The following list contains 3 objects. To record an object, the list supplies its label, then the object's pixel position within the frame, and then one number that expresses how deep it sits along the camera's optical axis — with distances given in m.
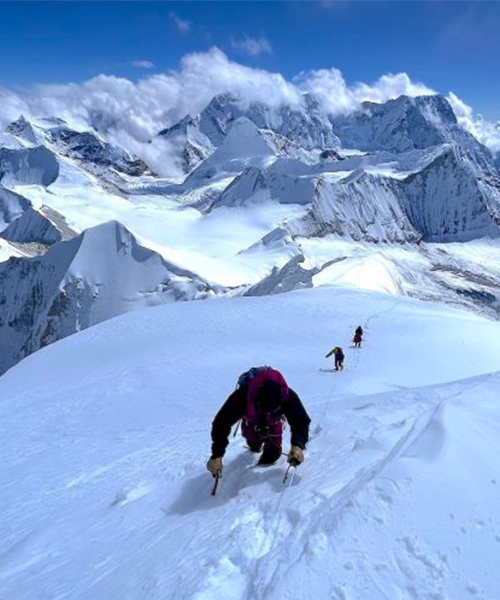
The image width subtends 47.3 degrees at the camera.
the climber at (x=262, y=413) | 6.73
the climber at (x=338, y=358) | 20.81
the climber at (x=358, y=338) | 25.38
